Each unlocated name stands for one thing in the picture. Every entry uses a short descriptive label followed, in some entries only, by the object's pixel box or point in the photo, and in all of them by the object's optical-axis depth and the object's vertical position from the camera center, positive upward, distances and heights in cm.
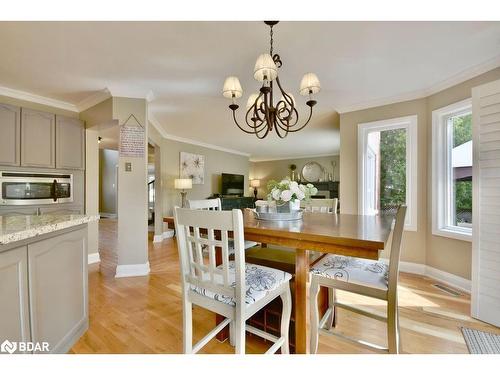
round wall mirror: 795 +51
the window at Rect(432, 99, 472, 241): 253 +17
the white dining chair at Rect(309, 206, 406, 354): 115 -50
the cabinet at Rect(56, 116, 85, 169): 300 +58
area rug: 153 -107
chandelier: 157 +76
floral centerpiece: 158 -5
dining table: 104 -24
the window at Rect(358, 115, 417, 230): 295 +27
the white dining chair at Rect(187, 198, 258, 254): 181 -14
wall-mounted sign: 286 +58
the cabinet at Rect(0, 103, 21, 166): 260 +59
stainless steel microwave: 267 +0
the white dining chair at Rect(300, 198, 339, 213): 235 -18
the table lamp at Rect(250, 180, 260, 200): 907 +11
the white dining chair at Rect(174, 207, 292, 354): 105 -49
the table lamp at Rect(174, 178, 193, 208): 512 +8
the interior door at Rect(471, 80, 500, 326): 183 -14
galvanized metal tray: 158 -20
